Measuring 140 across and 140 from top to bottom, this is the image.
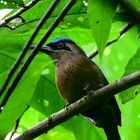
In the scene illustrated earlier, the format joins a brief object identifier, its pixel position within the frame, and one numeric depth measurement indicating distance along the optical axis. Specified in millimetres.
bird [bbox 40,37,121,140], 6770
